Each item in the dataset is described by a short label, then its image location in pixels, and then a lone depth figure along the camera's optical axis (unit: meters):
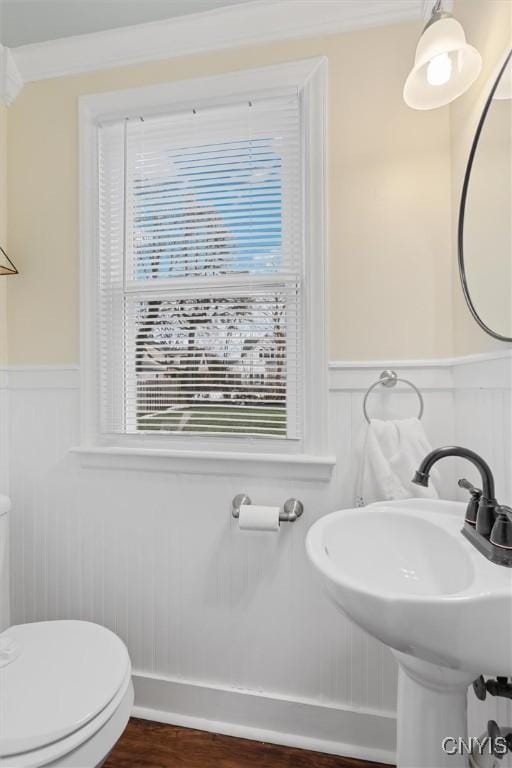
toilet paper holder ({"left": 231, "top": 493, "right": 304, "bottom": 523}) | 1.30
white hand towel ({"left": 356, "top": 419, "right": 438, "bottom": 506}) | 1.22
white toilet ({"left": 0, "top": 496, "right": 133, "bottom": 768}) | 0.88
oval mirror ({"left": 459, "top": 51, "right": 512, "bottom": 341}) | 0.89
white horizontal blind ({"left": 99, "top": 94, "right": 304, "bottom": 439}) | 1.43
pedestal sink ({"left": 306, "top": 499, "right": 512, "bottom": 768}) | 0.60
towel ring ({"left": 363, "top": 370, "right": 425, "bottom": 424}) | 1.28
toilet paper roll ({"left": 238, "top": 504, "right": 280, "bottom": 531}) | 1.27
